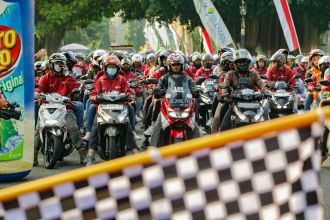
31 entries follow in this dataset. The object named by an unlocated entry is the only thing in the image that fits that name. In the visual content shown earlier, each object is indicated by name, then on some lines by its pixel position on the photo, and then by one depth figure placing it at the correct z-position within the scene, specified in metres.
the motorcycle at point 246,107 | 12.28
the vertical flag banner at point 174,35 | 61.69
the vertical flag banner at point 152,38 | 73.26
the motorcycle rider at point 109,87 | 12.23
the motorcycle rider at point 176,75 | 12.66
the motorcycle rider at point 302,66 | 24.58
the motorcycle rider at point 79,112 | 13.17
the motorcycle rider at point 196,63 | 21.84
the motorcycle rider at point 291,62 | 26.07
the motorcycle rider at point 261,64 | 19.24
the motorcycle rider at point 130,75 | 19.06
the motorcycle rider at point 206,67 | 20.53
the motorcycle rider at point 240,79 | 12.73
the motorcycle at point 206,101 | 19.14
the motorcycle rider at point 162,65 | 15.65
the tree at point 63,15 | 43.78
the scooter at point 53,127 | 12.12
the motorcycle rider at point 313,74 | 14.91
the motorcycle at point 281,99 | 16.12
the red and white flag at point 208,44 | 37.60
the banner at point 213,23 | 28.34
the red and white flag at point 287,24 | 25.66
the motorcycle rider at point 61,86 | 12.77
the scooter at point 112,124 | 11.77
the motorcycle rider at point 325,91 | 11.47
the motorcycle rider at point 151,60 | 22.68
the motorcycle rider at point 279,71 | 16.55
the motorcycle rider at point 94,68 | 17.80
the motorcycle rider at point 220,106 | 13.31
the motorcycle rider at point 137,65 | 23.94
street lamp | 38.35
